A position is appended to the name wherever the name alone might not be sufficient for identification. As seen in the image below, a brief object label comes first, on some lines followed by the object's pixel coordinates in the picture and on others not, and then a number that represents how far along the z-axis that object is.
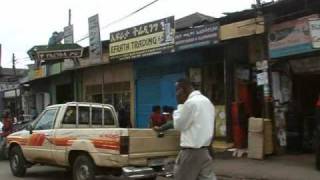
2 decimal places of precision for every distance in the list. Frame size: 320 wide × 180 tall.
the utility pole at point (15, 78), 34.08
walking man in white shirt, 6.94
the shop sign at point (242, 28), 14.79
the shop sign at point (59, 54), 23.03
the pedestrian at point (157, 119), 15.16
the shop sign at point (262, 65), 14.76
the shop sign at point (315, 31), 13.21
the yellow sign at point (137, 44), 18.11
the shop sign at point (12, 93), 34.08
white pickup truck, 10.54
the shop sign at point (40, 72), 27.19
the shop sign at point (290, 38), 13.66
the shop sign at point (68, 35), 27.07
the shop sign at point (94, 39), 21.64
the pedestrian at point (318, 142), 12.30
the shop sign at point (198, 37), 15.98
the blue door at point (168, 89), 19.06
